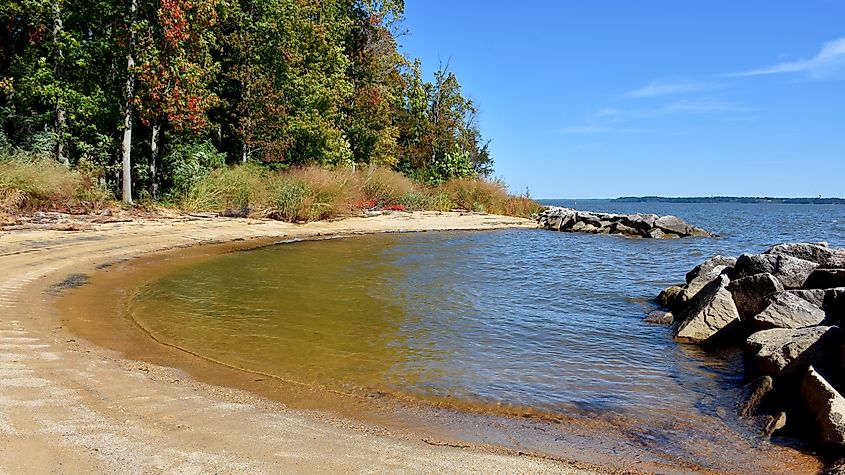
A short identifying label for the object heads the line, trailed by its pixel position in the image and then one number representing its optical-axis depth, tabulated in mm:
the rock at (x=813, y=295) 6594
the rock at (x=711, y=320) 6645
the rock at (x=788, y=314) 6000
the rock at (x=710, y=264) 9875
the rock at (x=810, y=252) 8843
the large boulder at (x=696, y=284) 8422
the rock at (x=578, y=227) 26964
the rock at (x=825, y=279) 7305
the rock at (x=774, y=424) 3980
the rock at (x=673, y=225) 25764
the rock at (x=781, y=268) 8039
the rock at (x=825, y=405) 3529
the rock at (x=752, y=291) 7020
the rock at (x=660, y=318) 7699
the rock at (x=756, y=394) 4426
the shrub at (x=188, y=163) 19844
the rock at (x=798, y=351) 4695
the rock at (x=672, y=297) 8547
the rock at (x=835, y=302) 5986
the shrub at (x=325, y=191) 19750
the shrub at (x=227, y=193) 19156
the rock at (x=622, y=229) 26109
